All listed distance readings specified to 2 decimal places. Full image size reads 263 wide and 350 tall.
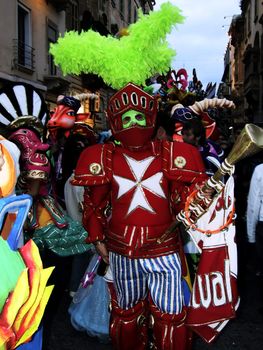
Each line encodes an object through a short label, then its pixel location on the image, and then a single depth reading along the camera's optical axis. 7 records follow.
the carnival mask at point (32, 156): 3.15
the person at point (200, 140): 3.84
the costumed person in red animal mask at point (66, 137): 4.87
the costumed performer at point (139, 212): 2.74
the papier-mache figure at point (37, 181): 3.23
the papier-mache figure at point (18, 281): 1.35
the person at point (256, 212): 4.22
